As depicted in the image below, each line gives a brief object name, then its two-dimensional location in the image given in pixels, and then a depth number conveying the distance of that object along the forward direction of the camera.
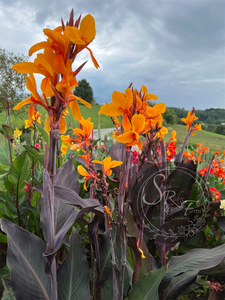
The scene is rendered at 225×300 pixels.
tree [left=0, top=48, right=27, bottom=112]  10.78
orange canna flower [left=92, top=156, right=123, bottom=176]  0.71
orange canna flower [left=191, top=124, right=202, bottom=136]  1.46
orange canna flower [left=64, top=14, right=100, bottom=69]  0.50
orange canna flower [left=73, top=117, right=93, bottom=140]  0.93
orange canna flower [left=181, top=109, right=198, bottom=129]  1.43
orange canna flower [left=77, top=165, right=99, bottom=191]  0.71
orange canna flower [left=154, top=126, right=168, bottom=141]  0.93
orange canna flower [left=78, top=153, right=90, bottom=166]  0.80
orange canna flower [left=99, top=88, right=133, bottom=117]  0.66
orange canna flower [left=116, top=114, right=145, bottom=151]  0.62
